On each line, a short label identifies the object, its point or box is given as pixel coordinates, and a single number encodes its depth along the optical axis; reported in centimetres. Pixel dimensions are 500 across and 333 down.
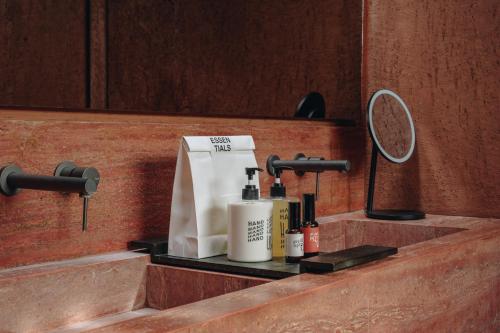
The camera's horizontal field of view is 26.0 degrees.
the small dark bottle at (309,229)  199
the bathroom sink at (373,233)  248
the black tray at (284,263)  184
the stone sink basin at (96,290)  180
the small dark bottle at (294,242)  197
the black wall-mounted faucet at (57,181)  174
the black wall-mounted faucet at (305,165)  224
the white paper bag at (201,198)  202
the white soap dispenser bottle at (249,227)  196
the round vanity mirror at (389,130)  265
